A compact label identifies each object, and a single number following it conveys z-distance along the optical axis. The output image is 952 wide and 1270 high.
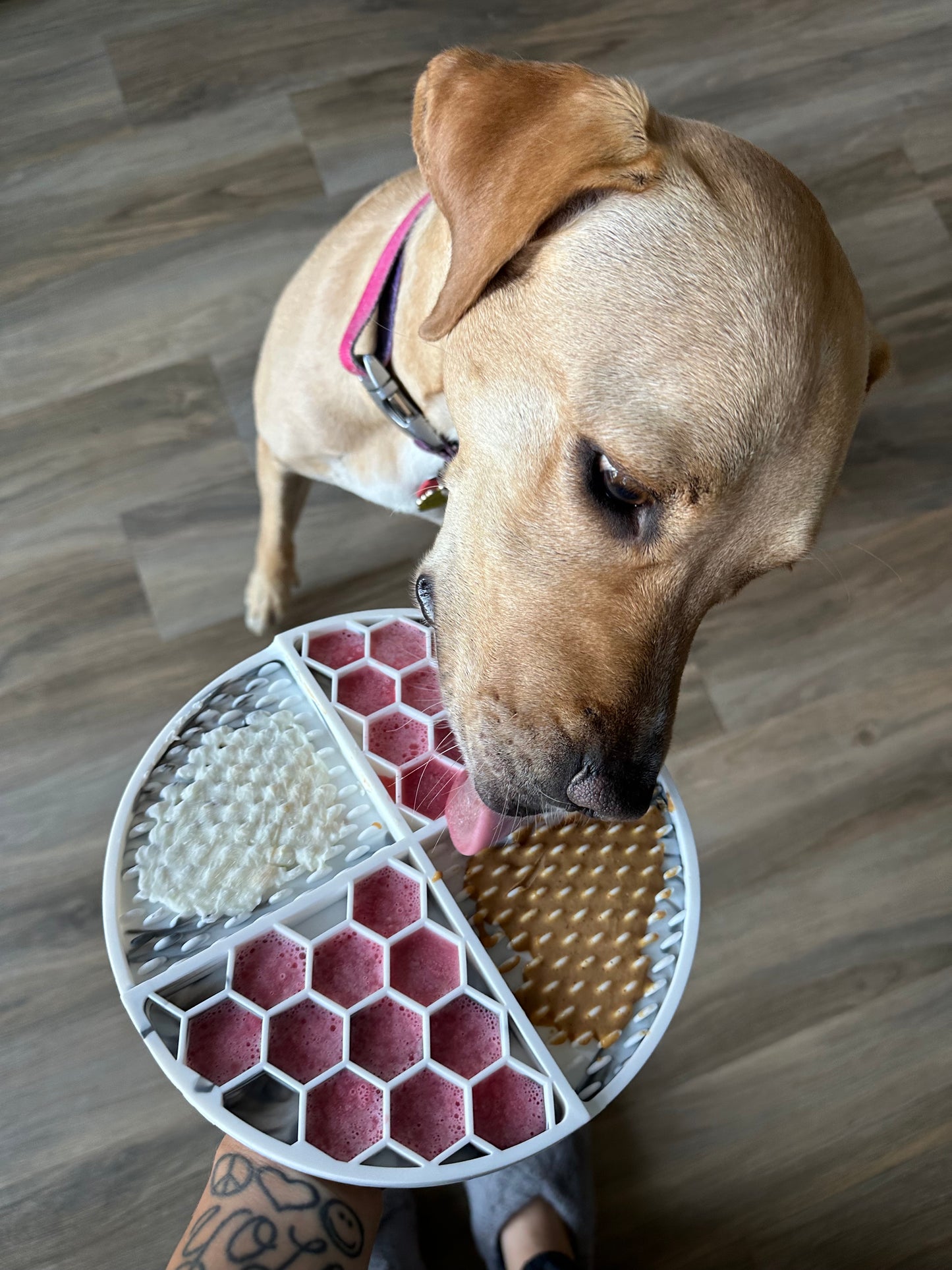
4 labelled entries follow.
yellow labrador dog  0.31
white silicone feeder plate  0.34
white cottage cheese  0.37
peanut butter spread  0.37
